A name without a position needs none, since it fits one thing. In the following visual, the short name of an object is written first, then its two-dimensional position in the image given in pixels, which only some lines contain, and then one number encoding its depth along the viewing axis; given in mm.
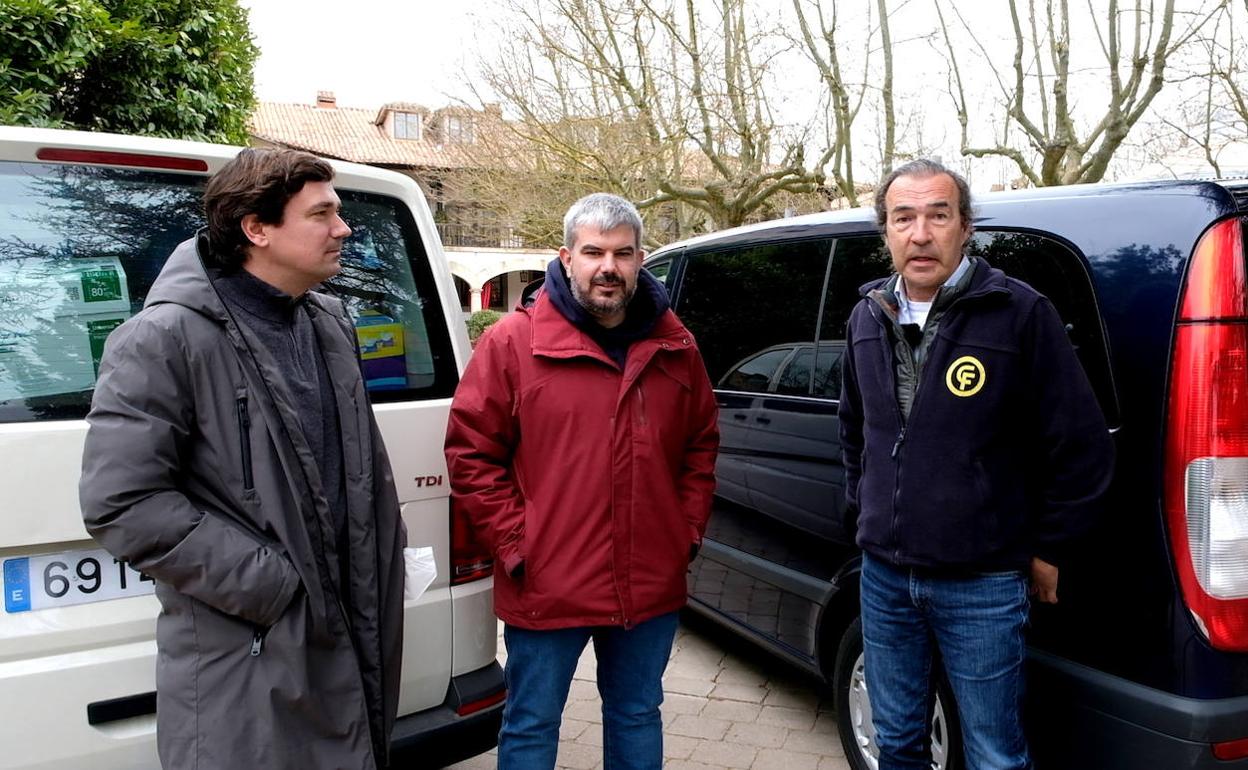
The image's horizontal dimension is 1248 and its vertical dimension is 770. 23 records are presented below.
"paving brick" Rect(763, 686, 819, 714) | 3785
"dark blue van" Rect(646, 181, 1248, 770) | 1899
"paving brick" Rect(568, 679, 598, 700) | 3871
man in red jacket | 2275
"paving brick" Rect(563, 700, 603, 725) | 3666
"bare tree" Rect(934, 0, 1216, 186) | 9070
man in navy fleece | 2016
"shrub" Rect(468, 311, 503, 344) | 25297
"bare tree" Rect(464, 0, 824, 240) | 11836
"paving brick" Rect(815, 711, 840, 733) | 3557
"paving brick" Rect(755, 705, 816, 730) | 3596
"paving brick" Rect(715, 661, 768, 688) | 4031
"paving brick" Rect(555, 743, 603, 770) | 3270
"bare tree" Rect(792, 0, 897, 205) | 10445
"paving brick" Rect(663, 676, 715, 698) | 3934
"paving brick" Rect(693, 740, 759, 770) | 3291
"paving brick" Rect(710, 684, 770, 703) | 3863
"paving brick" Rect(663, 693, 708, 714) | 3760
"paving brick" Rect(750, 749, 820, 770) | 3260
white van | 1846
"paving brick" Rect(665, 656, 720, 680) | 4125
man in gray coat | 1626
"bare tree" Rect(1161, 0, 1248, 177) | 9047
